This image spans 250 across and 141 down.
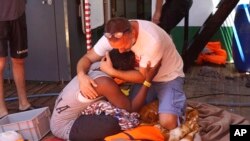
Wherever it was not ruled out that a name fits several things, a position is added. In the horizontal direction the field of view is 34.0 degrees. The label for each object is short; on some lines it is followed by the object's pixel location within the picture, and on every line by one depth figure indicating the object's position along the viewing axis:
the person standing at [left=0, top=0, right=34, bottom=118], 3.99
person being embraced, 3.13
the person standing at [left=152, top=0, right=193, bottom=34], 5.04
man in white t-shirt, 2.98
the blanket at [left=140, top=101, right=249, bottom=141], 3.32
